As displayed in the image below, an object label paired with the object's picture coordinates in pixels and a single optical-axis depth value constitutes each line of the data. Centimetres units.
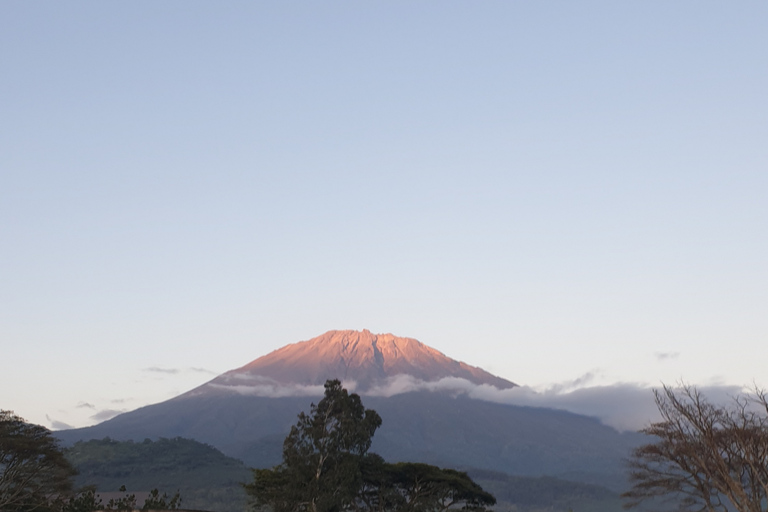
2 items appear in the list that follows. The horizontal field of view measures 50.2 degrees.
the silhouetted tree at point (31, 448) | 5653
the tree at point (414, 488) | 5138
